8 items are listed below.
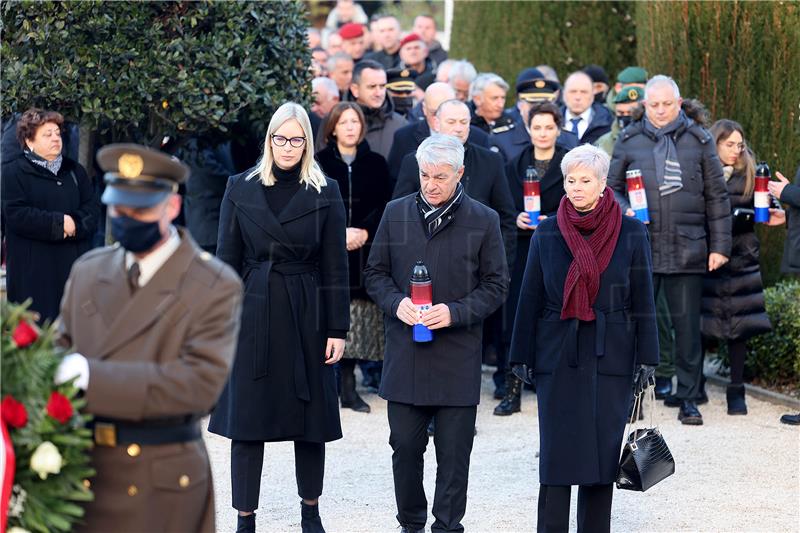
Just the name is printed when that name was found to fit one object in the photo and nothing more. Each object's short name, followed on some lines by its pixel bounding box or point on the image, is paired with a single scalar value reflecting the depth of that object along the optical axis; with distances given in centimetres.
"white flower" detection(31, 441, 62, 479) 805
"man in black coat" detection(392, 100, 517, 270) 1825
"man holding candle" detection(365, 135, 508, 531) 1313
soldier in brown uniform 844
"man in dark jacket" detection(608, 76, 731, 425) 1892
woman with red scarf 1259
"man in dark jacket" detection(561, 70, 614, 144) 2292
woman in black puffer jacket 1933
